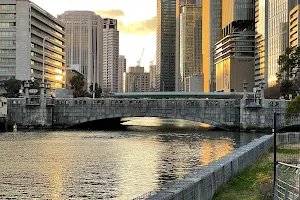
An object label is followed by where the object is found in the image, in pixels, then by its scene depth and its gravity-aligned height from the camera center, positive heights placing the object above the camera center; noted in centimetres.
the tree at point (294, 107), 5259 -78
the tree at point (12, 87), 16881 +440
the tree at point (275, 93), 19200 +259
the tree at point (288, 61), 12212 +976
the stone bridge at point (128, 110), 10531 -223
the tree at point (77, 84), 18525 +591
